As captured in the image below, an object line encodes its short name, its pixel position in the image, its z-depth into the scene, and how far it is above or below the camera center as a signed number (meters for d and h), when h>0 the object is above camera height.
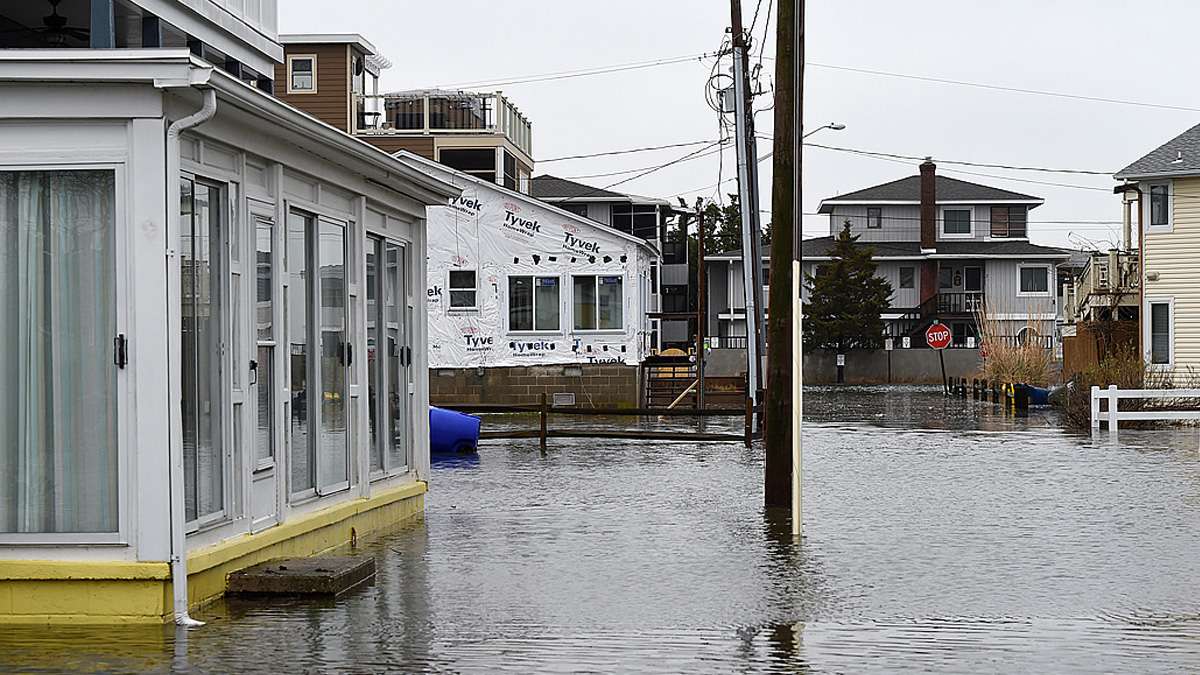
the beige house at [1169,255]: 43.56 +2.03
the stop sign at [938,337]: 65.25 -0.16
